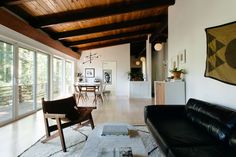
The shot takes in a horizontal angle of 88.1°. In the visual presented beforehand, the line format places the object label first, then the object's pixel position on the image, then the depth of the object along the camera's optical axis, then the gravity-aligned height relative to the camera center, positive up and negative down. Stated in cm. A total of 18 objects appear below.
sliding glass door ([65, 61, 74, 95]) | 611 +9
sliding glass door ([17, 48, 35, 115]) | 322 -3
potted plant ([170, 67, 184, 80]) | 289 +14
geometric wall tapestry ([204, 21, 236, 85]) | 159 +36
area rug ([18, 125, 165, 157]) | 168 -102
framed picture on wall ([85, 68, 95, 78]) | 666 +40
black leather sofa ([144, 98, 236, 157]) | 117 -66
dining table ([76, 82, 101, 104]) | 493 -31
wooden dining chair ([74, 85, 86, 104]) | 497 -60
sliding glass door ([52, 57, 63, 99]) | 502 +7
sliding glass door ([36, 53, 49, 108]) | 394 +12
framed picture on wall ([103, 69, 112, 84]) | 665 +23
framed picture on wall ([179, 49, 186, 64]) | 281 +52
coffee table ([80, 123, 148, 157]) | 116 -69
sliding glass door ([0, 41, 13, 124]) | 270 -4
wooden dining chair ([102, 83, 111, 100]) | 559 -78
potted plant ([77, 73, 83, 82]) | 656 +19
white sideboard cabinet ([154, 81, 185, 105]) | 277 -33
